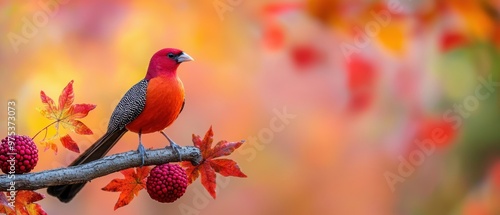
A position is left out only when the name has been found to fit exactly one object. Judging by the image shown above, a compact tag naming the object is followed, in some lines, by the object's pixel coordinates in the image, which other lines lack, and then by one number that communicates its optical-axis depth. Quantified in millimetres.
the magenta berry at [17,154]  4758
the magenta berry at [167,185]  4779
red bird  4837
